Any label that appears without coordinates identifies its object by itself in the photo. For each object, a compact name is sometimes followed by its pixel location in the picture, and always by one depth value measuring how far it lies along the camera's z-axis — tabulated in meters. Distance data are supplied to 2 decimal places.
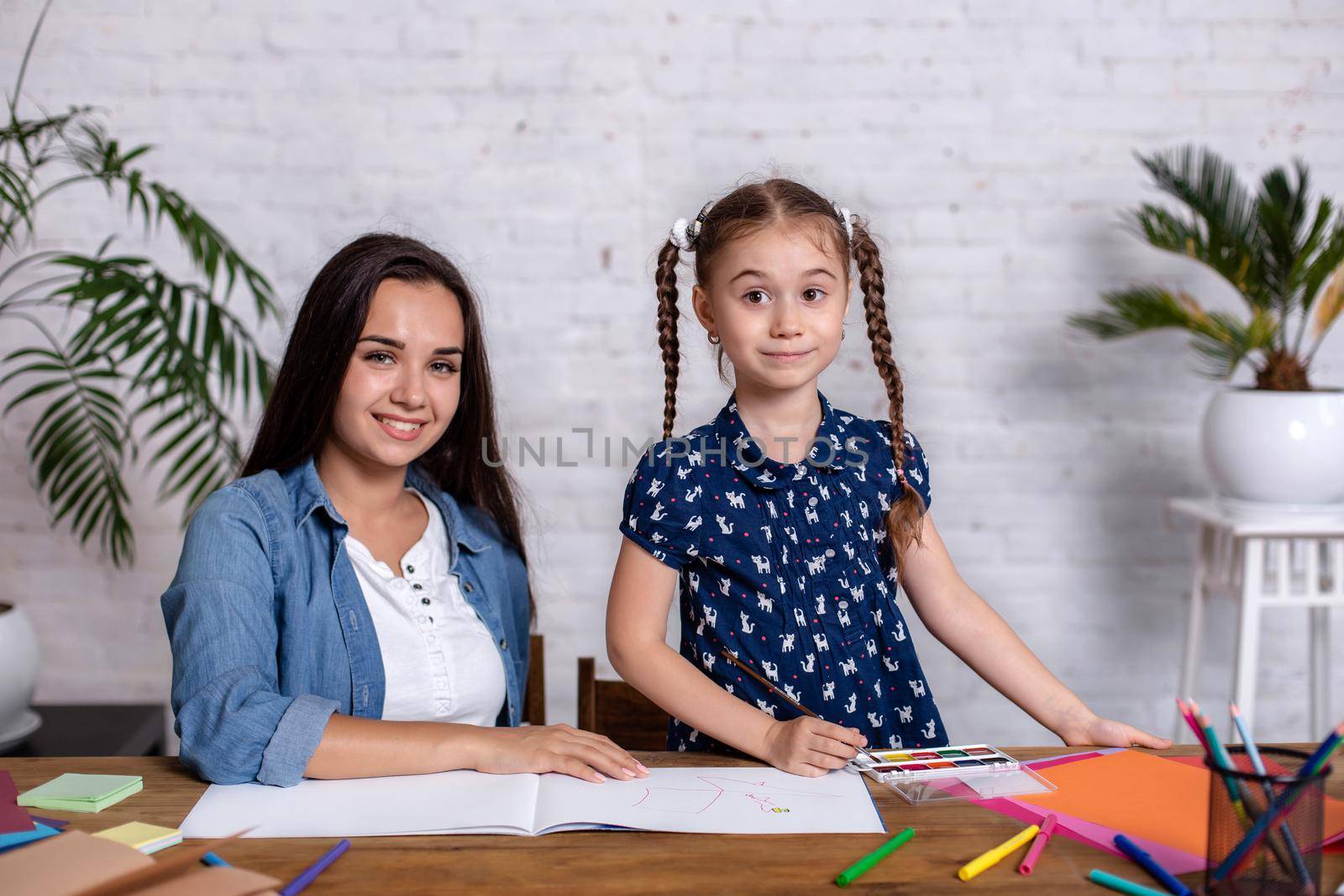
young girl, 1.25
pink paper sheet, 0.86
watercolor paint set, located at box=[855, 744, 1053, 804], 1.00
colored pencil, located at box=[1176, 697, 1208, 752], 0.80
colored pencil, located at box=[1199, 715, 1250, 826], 0.75
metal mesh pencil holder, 0.74
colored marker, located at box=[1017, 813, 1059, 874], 0.85
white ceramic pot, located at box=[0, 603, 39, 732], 1.76
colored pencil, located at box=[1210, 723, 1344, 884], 0.74
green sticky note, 0.97
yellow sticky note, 0.88
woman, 1.06
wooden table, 0.83
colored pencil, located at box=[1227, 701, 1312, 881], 0.74
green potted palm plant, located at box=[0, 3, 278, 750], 1.80
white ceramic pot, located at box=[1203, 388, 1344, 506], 2.02
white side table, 2.06
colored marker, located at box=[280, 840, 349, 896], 0.81
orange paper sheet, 0.92
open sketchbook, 0.93
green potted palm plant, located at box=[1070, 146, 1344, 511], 2.02
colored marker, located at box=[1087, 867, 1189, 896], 0.81
